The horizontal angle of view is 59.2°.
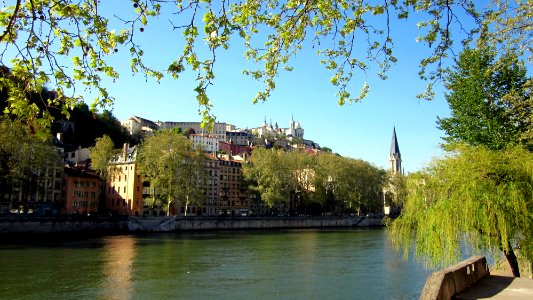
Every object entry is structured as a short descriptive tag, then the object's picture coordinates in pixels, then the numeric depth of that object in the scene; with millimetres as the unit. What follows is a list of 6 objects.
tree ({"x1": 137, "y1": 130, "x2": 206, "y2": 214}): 67875
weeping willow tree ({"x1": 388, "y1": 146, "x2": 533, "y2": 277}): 15234
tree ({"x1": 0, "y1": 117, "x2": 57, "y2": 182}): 50594
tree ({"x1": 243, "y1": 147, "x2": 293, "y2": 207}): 84062
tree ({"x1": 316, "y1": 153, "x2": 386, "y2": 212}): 94000
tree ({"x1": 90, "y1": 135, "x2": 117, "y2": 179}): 76875
